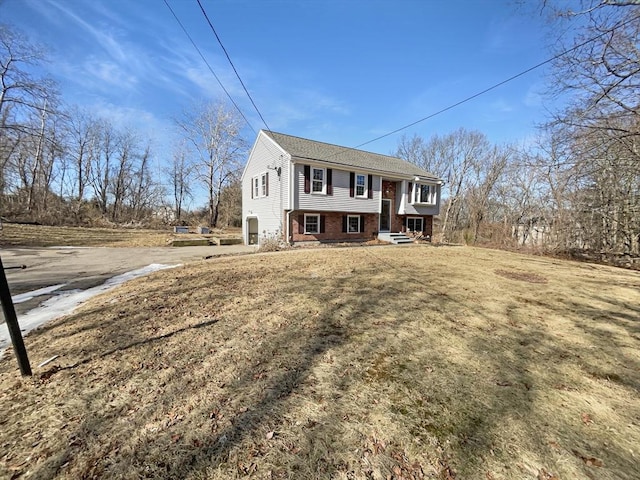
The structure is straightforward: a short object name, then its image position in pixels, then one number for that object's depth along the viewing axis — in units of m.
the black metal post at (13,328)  2.12
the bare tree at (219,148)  27.36
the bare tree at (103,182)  29.42
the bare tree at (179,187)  33.31
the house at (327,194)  13.62
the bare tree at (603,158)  6.74
